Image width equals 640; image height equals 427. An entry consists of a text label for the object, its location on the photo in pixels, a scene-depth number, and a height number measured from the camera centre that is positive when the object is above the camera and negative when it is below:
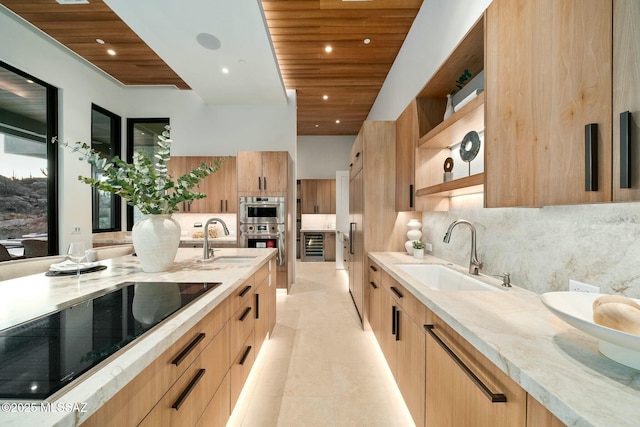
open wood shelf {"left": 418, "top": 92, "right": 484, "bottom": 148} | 1.38 +0.58
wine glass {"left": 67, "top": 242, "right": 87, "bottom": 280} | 1.42 -0.22
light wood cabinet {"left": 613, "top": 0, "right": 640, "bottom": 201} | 0.64 +0.35
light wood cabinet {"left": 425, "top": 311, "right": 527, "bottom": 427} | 0.73 -0.61
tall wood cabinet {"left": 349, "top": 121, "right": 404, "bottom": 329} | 2.67 +0.28
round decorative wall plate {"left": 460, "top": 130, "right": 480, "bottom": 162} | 1.69 +0.47
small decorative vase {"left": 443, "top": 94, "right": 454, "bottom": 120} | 1.81 +0.76
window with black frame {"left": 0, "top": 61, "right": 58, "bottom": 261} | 2.93 +0.65
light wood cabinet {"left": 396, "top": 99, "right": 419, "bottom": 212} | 2.25 +0.55
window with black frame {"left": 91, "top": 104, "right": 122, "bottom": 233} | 4.16 +1.11
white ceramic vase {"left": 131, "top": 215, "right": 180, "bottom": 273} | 1.52 -0.17
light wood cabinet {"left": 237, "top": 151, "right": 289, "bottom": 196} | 4.06 +0.70
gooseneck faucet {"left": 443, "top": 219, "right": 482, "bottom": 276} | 1.62 -0.28
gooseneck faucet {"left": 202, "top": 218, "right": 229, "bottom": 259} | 1.97 -0.27
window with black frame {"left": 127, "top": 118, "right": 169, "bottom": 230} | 4.70 +1.47
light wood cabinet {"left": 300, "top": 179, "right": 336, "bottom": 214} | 6.70 +0.45
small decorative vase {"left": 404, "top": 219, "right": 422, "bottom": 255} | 2.47 -0.21
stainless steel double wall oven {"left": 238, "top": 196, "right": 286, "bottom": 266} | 4.05 -0.17
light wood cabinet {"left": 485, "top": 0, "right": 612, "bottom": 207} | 0.73 +0.40
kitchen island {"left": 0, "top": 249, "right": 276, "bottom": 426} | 0.48 -0.38
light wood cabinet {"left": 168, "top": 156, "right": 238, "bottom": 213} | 4.38 +0.47
